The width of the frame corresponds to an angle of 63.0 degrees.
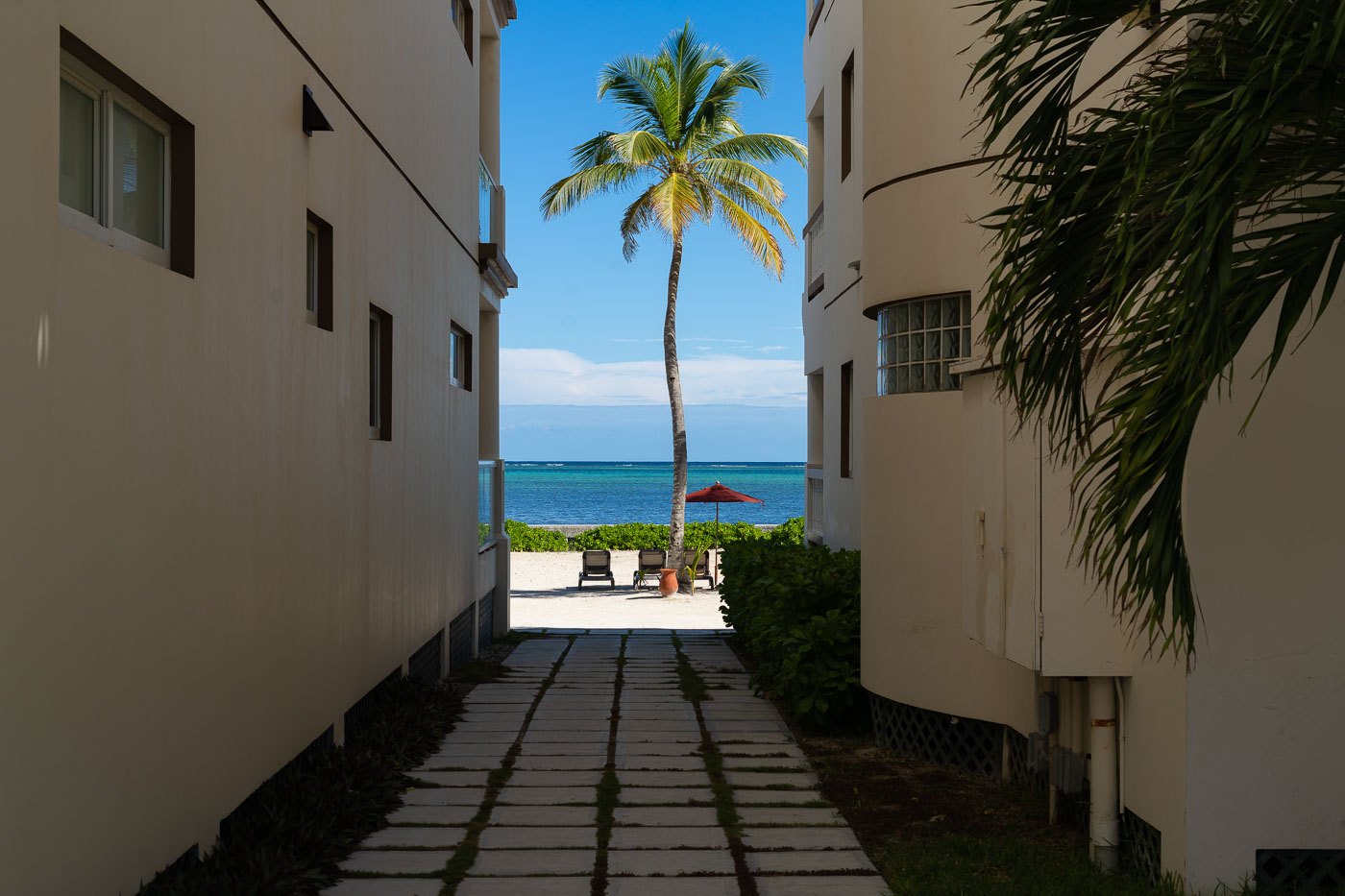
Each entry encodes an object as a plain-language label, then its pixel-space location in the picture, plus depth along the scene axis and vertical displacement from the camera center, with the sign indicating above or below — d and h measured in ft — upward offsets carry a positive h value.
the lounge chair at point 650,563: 74.28 -7.77
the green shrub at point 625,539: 113.50 -9.49
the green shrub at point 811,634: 27.14 -4.79
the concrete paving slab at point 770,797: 21.72 -7.01
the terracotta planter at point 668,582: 70.79 -8.67
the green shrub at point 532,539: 114.85 -9.62
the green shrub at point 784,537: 47.32 -4.07
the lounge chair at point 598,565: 75.10 -8.02
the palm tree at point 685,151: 82.28 +22.63
